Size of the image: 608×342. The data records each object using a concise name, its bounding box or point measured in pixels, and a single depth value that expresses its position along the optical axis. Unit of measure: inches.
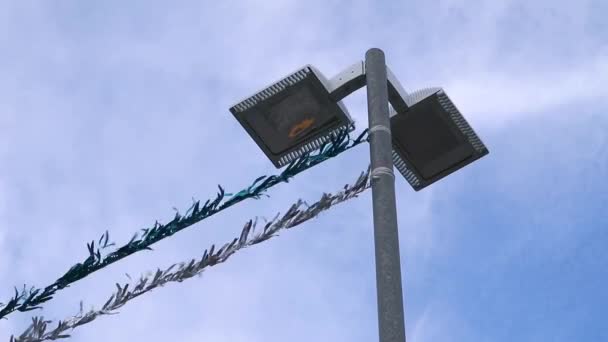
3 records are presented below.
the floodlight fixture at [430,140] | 347.6
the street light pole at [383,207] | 265.7
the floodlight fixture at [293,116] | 334.6
